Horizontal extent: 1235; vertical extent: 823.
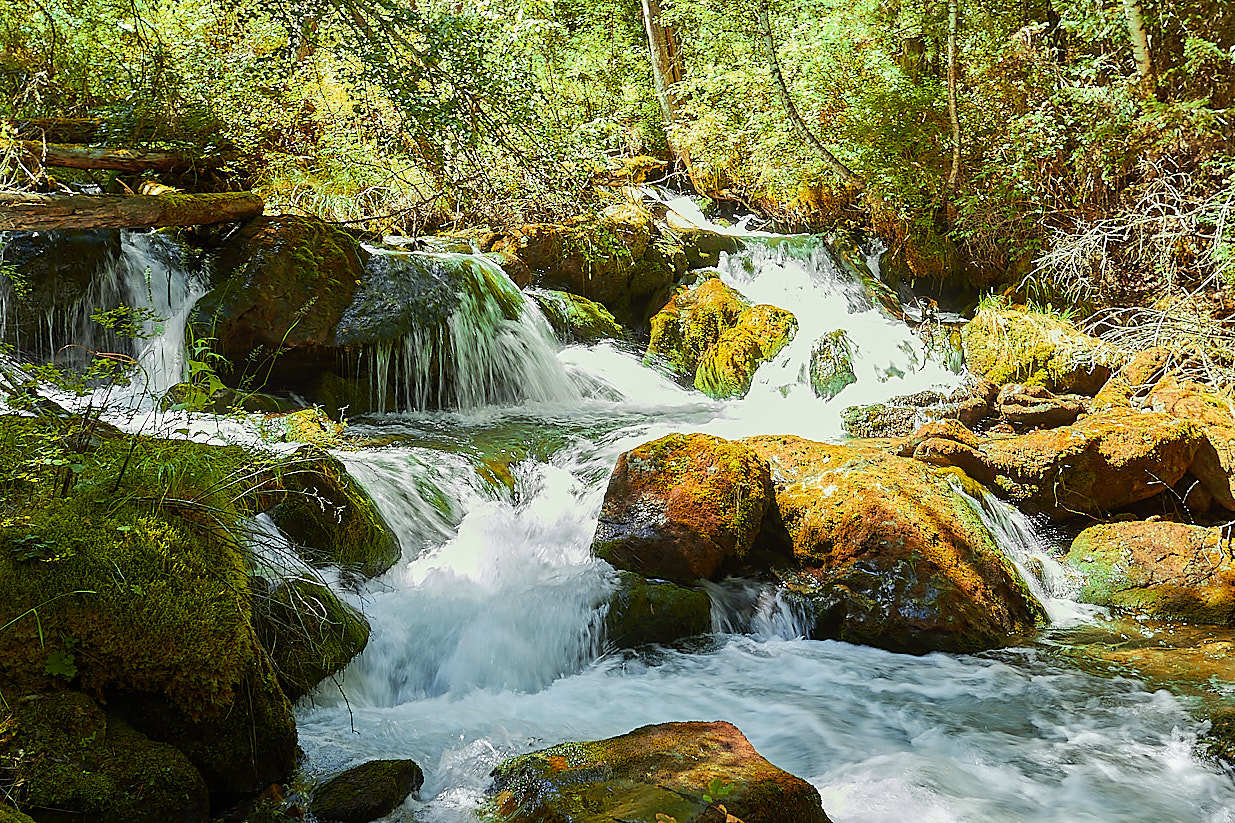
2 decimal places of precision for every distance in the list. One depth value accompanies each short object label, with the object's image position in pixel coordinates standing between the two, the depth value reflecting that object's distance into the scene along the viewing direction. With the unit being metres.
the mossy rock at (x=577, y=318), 10.05
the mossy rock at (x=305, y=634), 3.25
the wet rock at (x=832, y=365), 9.97
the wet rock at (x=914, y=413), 8.33
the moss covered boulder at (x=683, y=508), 5.10
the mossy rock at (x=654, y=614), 4.64
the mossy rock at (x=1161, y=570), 5.29
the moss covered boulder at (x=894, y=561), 4.75
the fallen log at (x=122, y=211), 5.43
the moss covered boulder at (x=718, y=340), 10.38
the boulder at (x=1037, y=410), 8.20
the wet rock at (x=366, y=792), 2.74
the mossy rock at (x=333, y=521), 4.39
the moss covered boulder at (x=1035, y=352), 9.10
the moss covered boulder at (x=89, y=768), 2.22
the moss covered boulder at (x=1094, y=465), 6.38
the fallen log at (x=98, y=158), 6.52
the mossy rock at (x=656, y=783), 2.42
